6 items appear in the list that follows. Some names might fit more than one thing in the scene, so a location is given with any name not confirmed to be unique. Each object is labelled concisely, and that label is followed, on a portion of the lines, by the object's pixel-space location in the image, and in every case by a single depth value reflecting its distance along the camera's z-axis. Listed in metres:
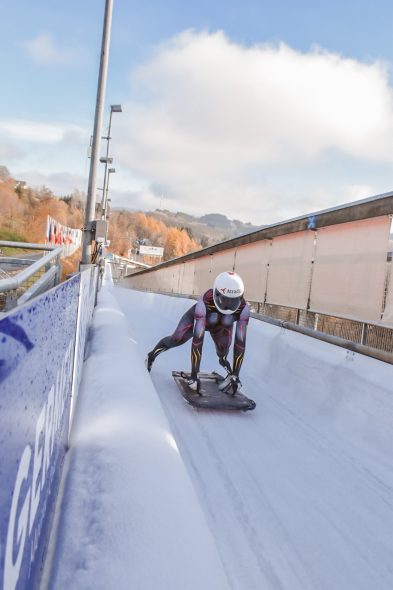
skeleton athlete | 5.27
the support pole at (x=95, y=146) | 12.77
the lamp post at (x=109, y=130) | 24.80
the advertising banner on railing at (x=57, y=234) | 20.25
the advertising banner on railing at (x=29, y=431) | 0.96
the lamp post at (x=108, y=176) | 33.51
